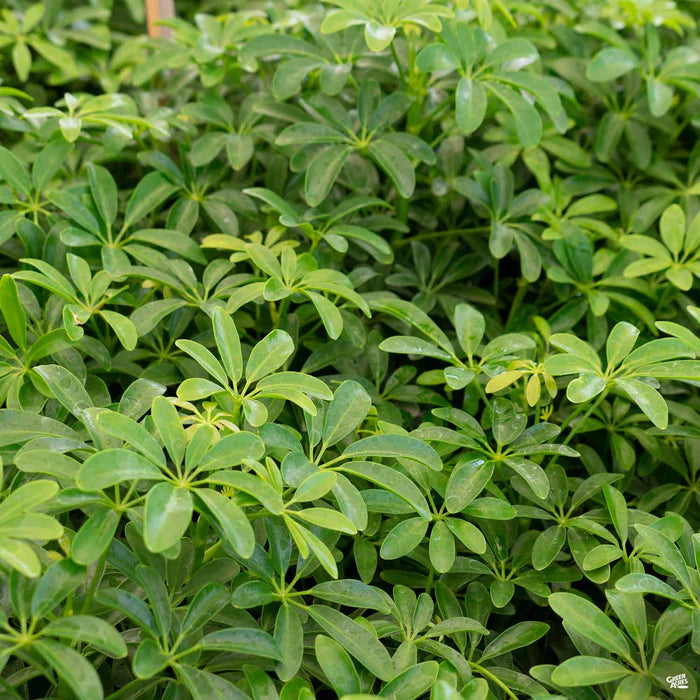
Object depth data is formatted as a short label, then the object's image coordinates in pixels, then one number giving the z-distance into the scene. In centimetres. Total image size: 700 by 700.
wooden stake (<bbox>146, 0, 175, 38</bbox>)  191
